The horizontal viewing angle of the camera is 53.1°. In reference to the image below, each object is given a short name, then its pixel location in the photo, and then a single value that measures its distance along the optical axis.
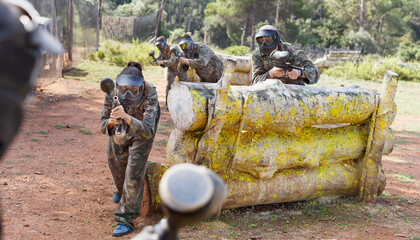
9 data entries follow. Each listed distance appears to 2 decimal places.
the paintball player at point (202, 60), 7.46
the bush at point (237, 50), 23.70
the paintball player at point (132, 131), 3.72
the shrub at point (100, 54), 17.53
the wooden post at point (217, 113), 3.96
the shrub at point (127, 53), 16.84
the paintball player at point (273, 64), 5.32
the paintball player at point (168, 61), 8.70
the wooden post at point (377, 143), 5.11
